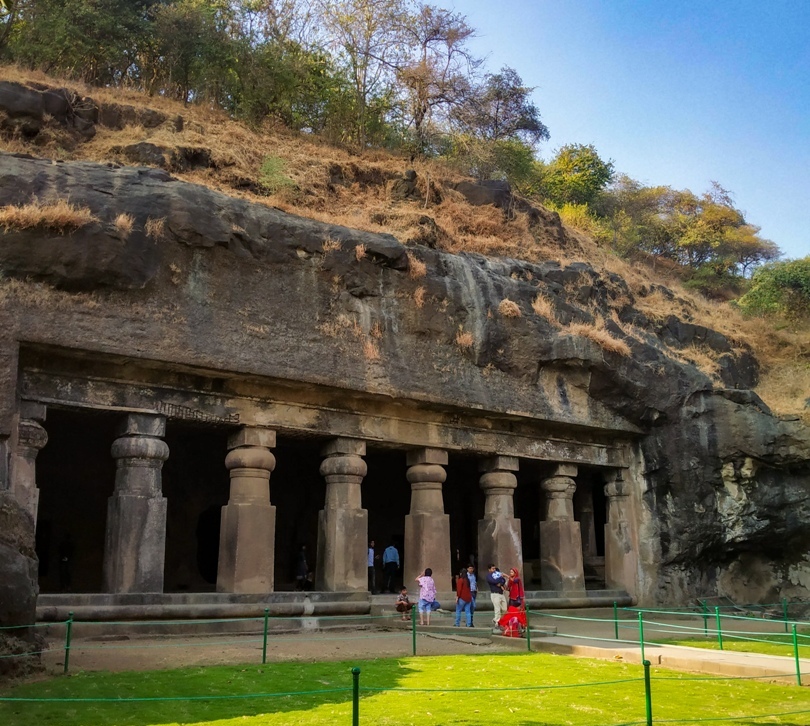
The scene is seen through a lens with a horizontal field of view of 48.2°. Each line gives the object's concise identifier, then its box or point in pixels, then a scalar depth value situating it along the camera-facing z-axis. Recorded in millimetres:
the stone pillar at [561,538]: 17031
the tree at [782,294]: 24812
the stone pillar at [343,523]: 14383
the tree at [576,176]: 36969
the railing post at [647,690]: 6285
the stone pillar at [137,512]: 12484
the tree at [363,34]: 25438
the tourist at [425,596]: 13716
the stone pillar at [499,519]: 16234
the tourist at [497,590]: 13133
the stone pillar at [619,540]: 17578
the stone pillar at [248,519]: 13414
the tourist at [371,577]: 16328
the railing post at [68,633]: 8461
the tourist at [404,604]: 13641
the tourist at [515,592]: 12578
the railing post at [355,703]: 5602
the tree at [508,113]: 32034
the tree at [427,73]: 25500
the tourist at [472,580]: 14190
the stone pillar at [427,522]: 15391
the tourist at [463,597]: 13719
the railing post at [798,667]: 8250
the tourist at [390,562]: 16922
